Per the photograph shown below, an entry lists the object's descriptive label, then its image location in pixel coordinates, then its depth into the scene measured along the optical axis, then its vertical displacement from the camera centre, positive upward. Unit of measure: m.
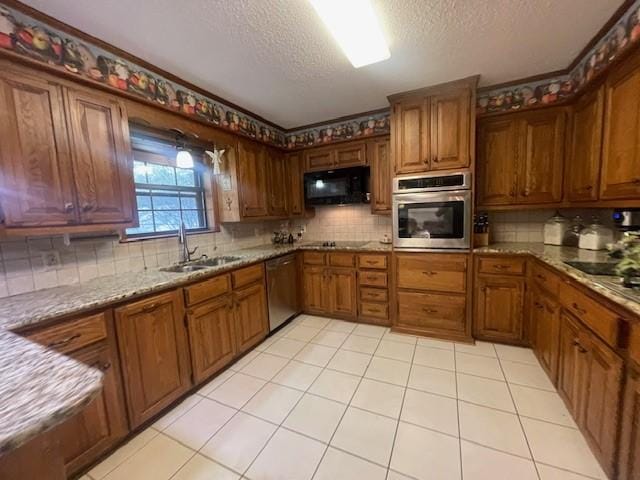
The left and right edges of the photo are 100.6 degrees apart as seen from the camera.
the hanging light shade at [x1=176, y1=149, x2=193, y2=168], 2.33 +0.57
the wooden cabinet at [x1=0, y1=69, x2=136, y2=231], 1.39 +0.43
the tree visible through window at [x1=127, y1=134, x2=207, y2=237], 2.35 +0.28
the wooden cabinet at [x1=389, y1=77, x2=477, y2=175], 2.41 +0.83
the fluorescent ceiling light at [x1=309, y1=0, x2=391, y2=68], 1.46 +1.17
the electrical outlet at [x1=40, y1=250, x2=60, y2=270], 1.72 -0.19
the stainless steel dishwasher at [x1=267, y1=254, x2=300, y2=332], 2.86 -0.79
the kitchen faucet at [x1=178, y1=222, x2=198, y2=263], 2.47 -0.20
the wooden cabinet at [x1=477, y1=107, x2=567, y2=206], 2.45 +0.51
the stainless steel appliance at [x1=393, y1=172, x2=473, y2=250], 2.46 +0.03
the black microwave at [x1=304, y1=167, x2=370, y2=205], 3.20 +0.40
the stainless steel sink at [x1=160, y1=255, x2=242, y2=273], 2.32 -0.38
